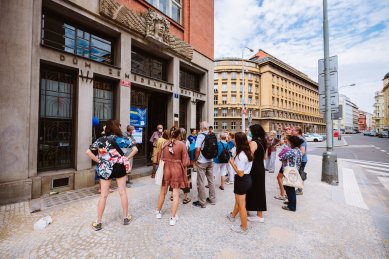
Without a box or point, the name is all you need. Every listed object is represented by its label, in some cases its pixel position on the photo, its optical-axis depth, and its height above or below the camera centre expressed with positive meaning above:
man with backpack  4.38 -0.71
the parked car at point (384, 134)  44.36 -0.21
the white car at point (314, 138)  32.72 -0.92
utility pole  6.38 -0.04
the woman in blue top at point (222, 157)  5.35 -0.73
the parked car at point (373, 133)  57.22 -0.11
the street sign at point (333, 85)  6.66 +1.81
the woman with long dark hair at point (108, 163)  3.43 -0.59
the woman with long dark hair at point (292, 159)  4.19 -0.61
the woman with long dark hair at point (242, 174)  3.35 -0.77
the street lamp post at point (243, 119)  16.60 +1.26
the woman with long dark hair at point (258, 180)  3.71 -0.98
